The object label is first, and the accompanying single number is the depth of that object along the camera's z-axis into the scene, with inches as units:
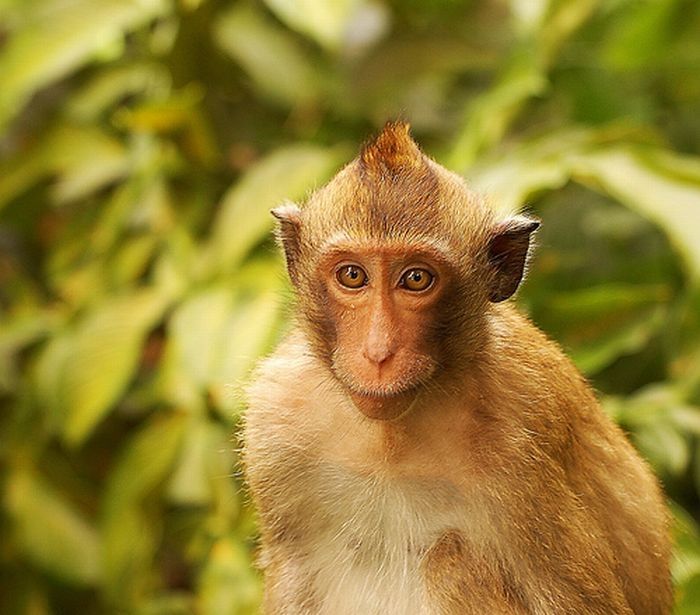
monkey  103.8
